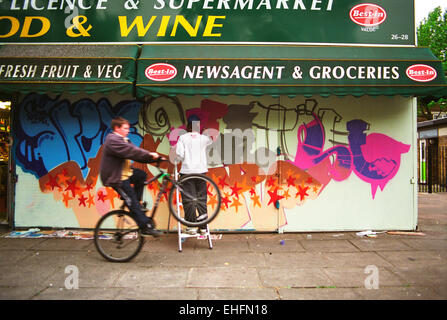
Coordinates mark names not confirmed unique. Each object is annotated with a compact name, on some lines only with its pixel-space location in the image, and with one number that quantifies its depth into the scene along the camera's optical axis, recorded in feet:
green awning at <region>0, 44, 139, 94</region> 19.04
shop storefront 21.66
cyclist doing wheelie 15.05
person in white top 18.67
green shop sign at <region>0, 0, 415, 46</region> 21.63
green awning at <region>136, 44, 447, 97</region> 18.97
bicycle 15.94
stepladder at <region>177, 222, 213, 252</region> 18.20
